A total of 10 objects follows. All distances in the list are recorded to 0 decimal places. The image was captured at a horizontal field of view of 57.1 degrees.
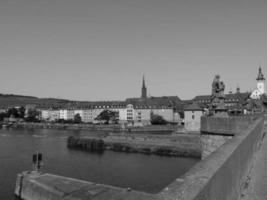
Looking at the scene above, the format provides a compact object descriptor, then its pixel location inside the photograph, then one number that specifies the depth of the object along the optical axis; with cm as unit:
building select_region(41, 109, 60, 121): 13862
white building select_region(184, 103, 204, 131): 6475
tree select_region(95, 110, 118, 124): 10649
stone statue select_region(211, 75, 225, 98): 1778
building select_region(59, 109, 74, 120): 13150
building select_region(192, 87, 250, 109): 9734
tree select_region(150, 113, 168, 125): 9422
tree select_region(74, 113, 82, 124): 11206
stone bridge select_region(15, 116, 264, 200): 265
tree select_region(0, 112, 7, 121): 13950
